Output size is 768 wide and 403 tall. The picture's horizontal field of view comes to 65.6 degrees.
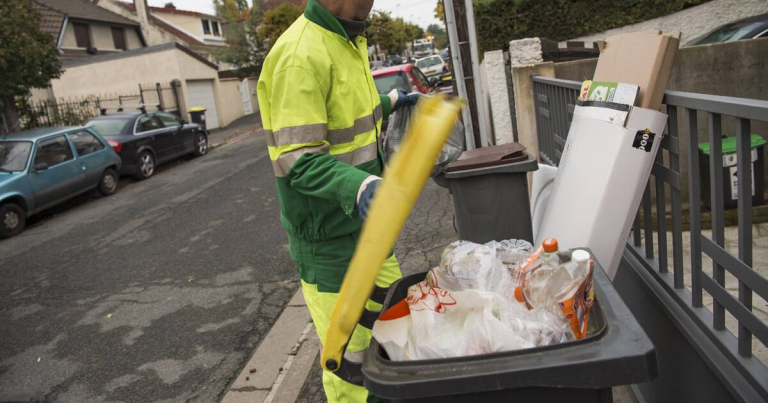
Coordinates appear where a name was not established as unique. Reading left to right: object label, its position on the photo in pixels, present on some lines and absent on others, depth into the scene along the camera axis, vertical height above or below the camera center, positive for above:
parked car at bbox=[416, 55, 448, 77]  32.22 +0.51
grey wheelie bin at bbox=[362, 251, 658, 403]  1.33 -0.69
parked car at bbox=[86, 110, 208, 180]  12.94 -0.49
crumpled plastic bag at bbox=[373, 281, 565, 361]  1.49 -0.65
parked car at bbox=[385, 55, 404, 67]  42.90 +1.37
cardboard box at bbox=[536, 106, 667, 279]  2.30 -0.52
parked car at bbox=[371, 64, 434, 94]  11.12 +0.00
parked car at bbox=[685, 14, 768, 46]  7.11 -0.03
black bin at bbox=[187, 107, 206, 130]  20.39 -0.22
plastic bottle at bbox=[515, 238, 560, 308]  1.70 -0.63
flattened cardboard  2.26 -0.08
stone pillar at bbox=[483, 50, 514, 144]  7.62 -0.39
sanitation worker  1.96 -0.18
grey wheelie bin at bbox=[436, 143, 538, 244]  3.51 -0.74
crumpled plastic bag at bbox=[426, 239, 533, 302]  1.82 -0.62
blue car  9.48 -0.68
